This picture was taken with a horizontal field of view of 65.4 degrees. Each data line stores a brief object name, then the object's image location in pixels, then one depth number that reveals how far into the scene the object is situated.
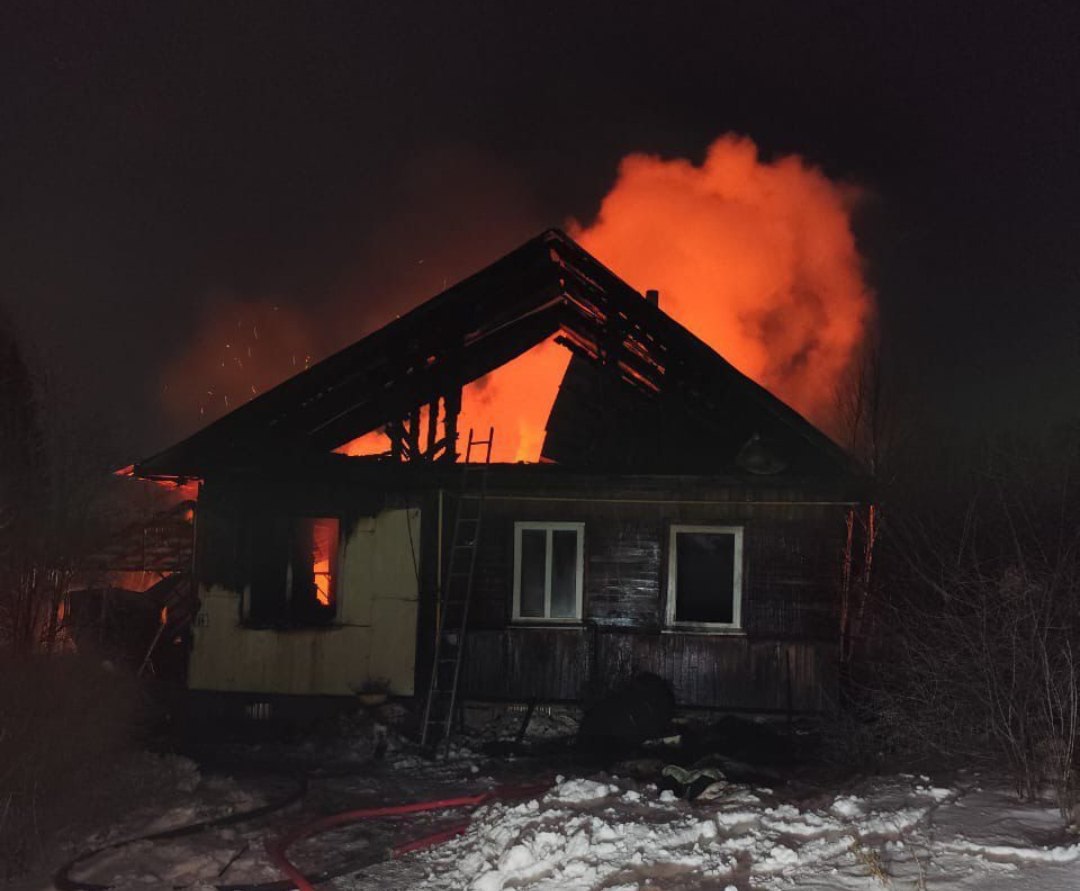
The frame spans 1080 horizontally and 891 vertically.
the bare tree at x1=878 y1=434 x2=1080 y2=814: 5.78
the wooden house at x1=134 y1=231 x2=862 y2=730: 10.41
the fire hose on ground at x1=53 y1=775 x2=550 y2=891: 5.52
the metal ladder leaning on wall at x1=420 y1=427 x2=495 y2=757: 10.19
